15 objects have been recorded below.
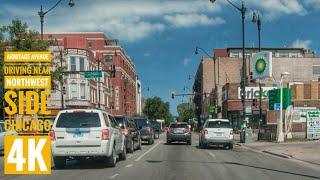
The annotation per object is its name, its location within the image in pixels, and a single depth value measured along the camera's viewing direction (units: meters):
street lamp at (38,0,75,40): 35.97
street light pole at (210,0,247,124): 39.31
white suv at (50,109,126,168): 19.17
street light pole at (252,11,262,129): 42.56
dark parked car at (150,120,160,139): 55.53
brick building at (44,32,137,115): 79.31
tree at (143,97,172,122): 147.25
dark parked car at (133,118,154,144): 39.65
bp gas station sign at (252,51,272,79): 48.97
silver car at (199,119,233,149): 33.62
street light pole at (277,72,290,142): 39.62
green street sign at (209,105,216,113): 87.49
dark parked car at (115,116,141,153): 26.67
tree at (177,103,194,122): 156.85
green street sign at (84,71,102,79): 47.69
